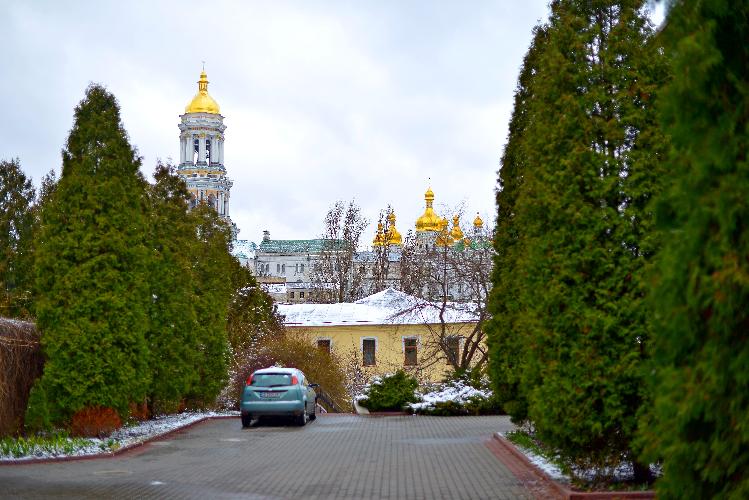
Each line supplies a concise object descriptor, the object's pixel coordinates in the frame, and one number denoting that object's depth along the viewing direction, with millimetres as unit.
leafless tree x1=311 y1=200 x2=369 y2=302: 63281
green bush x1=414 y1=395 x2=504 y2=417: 28766
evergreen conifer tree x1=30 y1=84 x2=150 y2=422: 17906
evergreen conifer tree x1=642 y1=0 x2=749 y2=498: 5055
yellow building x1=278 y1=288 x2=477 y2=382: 52688
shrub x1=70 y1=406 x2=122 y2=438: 18078
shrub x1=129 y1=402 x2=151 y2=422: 22838
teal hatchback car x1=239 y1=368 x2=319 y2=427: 23375
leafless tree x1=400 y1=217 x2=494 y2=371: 36781
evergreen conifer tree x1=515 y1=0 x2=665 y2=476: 10859
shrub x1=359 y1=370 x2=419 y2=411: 29953
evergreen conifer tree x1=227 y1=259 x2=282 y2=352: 40781
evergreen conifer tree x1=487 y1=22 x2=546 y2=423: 17391
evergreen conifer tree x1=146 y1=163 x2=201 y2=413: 23453
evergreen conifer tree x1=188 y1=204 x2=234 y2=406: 28125
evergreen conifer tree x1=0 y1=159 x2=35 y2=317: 27984
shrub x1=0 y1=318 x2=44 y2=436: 17031
